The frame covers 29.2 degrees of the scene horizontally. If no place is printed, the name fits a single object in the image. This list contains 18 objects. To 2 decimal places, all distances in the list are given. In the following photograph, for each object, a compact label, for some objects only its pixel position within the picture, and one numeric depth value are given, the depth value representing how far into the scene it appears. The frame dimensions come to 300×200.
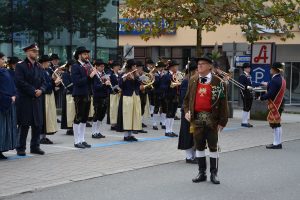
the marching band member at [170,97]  15.38
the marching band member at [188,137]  10.77
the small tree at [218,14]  19.39
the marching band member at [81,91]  12.57
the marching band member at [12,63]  14.36
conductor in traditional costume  9.05
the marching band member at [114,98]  16.57
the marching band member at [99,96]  14.87
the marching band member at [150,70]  18.67
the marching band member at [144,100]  16.21
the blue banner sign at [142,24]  21.59
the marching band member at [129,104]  13.90
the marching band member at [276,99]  13.52
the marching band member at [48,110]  13.34
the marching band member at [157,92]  17.28
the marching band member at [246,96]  18.92
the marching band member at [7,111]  10.80
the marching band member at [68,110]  15.08
